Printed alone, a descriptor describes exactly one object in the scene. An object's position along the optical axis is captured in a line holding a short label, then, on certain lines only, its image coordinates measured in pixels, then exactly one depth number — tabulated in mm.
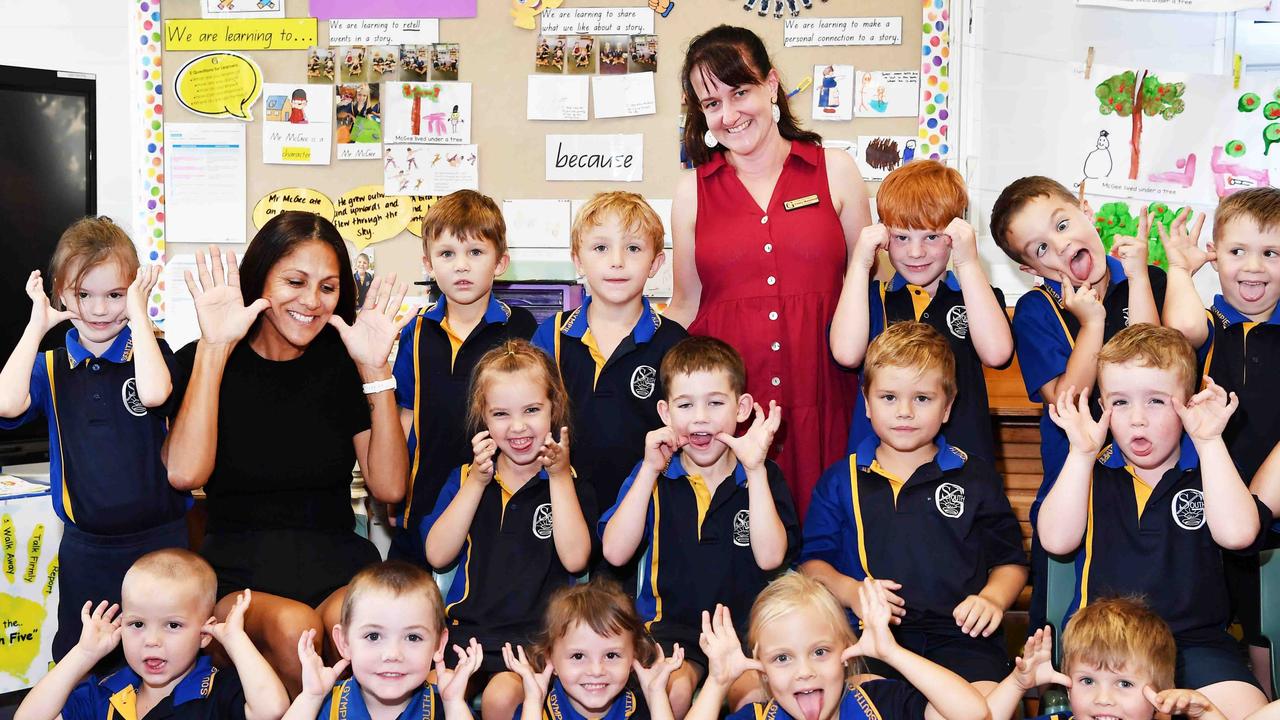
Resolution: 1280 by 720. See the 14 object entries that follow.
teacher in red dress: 2646
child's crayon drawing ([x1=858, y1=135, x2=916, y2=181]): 3508
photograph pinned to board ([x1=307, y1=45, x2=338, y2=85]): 3643
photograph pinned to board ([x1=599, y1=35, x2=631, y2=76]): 3561
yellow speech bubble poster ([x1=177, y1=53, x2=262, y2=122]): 3666
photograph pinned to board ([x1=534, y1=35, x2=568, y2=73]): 3584
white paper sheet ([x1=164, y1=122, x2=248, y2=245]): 3688
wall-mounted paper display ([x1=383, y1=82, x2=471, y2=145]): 3627
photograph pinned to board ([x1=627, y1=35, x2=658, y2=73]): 3559
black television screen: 3367
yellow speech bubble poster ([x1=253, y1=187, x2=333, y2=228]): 3684
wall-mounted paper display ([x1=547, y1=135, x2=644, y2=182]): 3592
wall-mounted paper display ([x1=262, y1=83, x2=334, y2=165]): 3656
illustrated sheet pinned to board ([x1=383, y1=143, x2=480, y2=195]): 3635
